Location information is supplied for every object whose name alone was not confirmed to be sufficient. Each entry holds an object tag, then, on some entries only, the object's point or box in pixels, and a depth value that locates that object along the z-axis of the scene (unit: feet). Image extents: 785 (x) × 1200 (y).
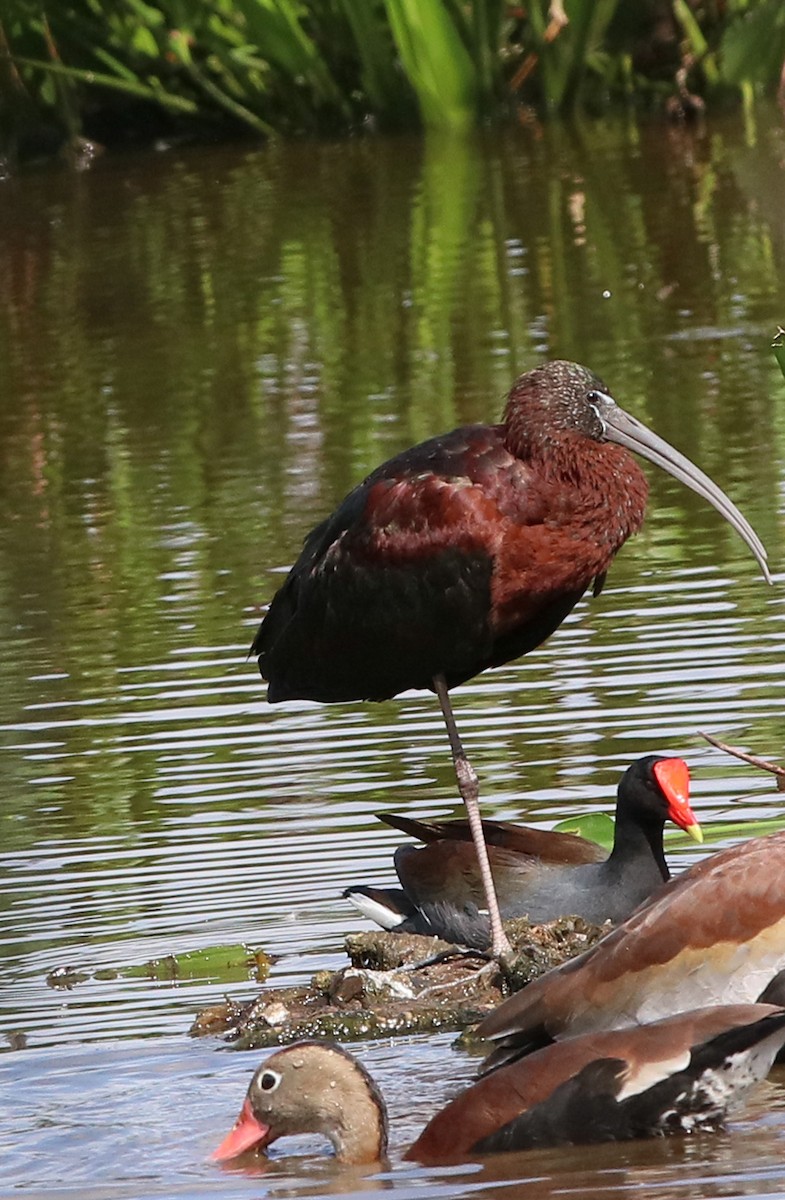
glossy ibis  50.42
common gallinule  50.88
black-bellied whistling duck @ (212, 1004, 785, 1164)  39.58
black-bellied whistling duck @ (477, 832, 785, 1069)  41.86
